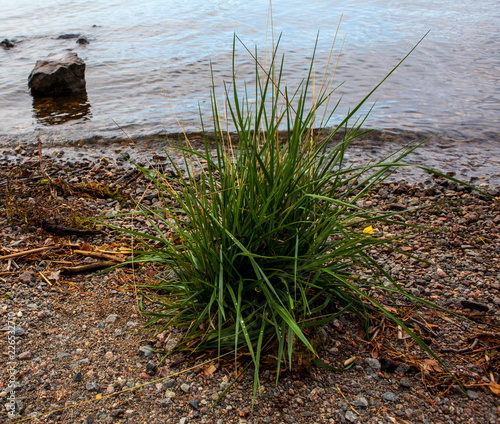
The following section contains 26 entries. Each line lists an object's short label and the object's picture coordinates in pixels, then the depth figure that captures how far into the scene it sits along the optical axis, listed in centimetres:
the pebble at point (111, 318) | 259
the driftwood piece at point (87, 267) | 301
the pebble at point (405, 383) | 214
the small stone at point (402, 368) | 223
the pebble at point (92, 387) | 212
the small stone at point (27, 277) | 288
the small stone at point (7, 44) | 1154
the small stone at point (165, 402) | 205
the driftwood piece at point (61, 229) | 343
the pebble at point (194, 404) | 204
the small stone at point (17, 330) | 245
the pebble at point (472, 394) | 207
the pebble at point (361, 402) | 204
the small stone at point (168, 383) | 214
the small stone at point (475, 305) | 263
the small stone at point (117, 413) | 200
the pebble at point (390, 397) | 207
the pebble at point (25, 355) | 230
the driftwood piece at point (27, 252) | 306
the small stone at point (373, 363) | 225
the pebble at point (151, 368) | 223
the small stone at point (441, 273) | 298
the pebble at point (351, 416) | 197
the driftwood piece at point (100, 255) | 312
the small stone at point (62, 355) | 231
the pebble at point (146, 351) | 233
